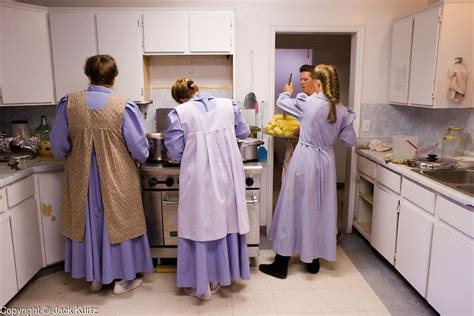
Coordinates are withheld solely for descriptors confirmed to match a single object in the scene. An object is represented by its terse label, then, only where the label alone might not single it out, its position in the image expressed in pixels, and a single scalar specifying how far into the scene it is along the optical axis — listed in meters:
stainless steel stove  2.63
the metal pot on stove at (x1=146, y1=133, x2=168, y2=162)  2.68
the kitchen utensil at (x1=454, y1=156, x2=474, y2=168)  2.43
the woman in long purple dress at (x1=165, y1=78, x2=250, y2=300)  2.20
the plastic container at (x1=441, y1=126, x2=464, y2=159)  2.72
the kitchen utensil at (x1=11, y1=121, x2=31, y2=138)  3.01
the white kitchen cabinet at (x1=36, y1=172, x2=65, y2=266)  2.57
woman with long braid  2.50
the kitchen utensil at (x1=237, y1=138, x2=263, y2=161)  2.74
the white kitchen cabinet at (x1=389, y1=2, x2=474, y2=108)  2.46
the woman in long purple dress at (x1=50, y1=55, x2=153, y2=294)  2.18
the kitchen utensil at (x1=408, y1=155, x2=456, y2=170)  2.42
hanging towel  2.47
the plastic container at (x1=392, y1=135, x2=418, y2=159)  2.66
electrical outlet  3.30
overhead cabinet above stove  2.82
